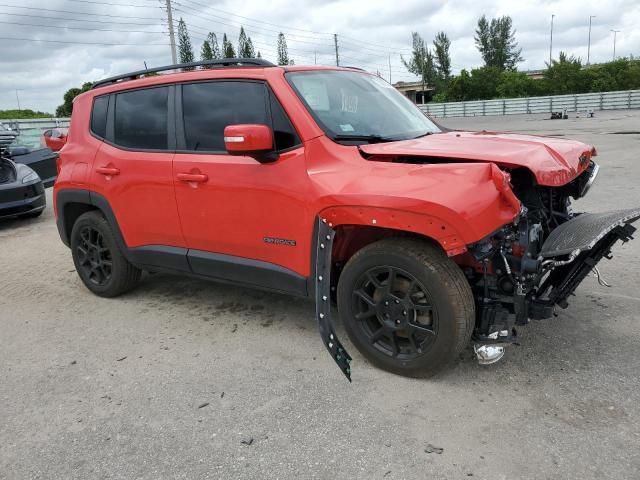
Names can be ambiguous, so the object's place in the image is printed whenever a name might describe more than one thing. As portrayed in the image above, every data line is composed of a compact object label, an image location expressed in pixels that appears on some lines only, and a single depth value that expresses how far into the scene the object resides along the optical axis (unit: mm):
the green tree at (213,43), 70188
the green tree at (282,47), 80750
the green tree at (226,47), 73312
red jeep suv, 2994
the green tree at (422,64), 94438
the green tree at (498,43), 93625
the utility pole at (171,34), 44562
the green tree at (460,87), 74125
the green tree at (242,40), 74750
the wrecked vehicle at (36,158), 9344
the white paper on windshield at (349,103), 3829
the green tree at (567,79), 66438
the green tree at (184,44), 66938
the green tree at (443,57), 94500
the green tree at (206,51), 69062
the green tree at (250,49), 74306
